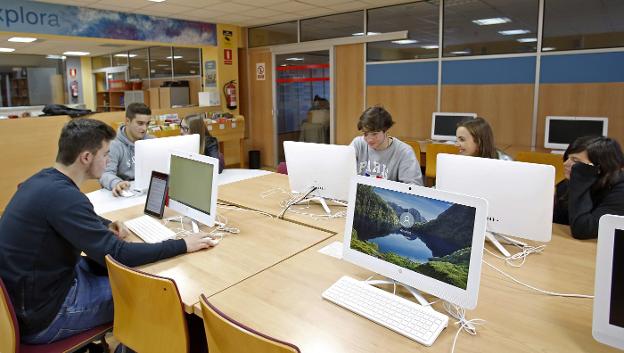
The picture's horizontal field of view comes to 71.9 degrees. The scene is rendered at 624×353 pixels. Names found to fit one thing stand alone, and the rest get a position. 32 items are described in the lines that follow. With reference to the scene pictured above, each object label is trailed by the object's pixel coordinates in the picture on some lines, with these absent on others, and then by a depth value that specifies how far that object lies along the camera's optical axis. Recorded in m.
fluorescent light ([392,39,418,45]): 5.57
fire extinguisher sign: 7.17
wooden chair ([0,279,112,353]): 1.49
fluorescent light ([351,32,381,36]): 5.85
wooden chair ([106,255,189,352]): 1.42
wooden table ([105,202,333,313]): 1.63
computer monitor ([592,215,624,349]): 1.08
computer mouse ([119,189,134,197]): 2.90
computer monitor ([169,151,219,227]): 2.09
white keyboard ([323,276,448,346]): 1.29
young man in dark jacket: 1.62
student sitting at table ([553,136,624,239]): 2.00
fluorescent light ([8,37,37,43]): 7.79
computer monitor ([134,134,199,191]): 2.61
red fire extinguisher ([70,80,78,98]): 11.53
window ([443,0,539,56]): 4.78
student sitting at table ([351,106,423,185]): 2.74
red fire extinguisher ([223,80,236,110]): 7.20
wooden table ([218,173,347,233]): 2.37
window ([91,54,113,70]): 10.92
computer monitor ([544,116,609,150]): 4.27
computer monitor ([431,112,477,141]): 5.09
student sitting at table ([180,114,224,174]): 3.42
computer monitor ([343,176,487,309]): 1.31
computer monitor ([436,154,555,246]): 1.78
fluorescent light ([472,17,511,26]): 4.99
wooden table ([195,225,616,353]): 1.24
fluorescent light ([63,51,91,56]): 10.48
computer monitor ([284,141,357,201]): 2.39
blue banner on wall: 5.04
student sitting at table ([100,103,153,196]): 3.14
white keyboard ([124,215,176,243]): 2.11
